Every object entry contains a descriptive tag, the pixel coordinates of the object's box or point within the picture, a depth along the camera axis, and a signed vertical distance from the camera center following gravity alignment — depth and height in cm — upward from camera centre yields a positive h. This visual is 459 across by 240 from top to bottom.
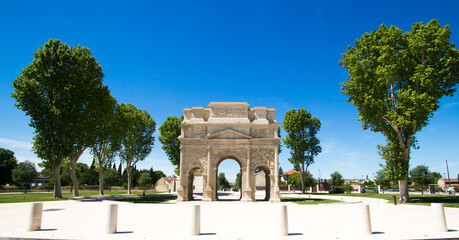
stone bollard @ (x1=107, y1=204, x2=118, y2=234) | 855 -160
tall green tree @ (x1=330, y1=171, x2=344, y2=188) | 6756 -278
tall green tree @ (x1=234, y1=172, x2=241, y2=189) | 9832 -436
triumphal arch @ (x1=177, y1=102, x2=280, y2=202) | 2936 +255
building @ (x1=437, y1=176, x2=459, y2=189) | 9098 -473
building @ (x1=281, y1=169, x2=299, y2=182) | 8619 -244
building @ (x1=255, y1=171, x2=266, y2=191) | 8044 -351
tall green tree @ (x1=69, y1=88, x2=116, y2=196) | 2997 +589
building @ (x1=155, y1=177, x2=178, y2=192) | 6406 -413
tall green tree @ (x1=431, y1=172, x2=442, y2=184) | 8206 -209
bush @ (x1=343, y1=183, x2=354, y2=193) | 5339 -397
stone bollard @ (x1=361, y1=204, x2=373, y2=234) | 837 -167
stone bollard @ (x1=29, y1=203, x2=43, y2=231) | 891 -160
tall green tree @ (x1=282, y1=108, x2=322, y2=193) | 4478 +525
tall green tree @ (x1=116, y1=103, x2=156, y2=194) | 3991 +590
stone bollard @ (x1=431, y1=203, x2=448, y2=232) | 883 -168
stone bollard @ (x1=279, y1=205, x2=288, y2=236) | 827 -165
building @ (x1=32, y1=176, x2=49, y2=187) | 9366 -368
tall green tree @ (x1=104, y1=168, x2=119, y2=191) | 6225 -182
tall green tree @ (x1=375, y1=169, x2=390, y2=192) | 7800 -430
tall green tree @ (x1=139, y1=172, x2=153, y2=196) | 6081 -256
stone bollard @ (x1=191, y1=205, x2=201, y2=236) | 835 -162
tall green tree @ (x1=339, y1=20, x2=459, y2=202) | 2295 +820
